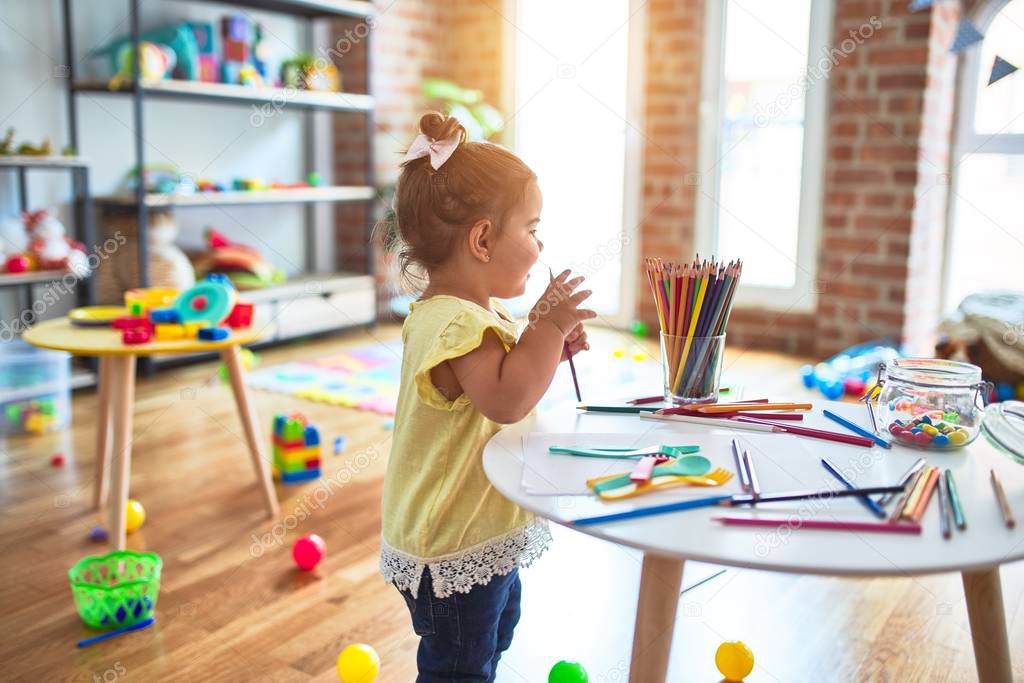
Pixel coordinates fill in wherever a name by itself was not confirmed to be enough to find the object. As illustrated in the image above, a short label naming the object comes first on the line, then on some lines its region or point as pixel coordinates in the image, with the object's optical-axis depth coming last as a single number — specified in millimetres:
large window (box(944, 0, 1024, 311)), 3590
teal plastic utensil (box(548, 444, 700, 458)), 955
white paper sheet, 867
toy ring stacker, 2021
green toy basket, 1563
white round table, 716
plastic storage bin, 2707
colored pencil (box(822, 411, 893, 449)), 1009
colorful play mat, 3141
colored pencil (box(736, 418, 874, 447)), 1008
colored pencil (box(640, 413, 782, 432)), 1059
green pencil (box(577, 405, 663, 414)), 1154
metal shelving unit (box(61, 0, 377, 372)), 3277
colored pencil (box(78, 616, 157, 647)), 1538
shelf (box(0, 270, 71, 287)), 2883
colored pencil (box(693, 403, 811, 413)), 1124
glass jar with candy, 1003
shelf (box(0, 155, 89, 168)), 2854
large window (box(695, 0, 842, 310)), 3840
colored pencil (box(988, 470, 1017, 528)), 783
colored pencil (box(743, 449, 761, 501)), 840
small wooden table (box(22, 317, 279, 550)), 1835
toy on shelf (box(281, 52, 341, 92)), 3938
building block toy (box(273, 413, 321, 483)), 2357
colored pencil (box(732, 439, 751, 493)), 863
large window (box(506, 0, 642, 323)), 4355
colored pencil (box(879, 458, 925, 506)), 832
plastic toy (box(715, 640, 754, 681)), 1409
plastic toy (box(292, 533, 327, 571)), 1819
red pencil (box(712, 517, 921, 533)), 766
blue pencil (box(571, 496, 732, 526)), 783
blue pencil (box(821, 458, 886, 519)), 799
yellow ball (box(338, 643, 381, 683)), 1398
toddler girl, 1009
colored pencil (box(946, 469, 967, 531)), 778
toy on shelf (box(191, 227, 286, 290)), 3691
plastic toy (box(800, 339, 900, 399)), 3186
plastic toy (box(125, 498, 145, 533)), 2018
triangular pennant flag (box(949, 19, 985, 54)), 2766
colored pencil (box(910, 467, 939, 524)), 791
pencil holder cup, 1142
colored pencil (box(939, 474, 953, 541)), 760
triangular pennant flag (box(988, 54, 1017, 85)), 2131
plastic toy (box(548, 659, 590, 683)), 1350
